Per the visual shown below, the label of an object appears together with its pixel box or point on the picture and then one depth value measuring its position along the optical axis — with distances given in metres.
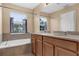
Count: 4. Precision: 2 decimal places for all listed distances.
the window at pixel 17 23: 1.44
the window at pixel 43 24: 1.51
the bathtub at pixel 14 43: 1.48
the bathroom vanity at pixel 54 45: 1.25
